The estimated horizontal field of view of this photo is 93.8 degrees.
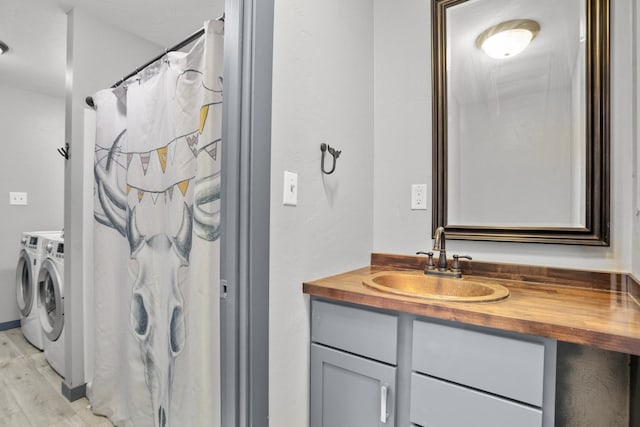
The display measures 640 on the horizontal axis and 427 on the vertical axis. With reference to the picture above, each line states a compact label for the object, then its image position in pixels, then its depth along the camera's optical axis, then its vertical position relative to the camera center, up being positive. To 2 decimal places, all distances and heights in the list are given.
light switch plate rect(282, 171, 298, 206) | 1.07 +0.08
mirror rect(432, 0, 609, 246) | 1.11 +0.39
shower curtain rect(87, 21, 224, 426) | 1.19 -0.15
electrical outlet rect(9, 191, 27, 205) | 2.99 +0.12
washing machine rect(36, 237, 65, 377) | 1.95 -0.64
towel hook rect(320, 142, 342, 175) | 1.24 +0.25
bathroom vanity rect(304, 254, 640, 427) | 0.76 -0.40
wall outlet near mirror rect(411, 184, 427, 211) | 1.48 +0.08
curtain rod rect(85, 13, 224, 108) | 1.29 +0.75
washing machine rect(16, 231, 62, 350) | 2.38 -0.64
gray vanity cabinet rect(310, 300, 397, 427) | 1.00 -0.55
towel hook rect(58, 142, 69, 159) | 1.83 +0.36
